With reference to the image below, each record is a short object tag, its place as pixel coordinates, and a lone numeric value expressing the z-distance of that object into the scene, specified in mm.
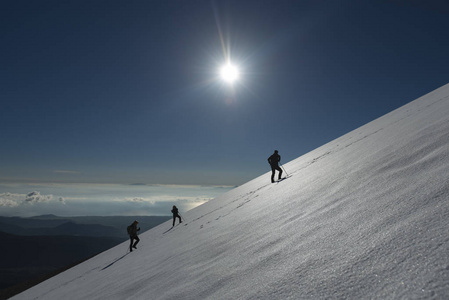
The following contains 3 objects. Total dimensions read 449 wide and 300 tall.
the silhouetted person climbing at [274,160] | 14344
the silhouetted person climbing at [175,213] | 19797
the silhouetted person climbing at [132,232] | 15047
